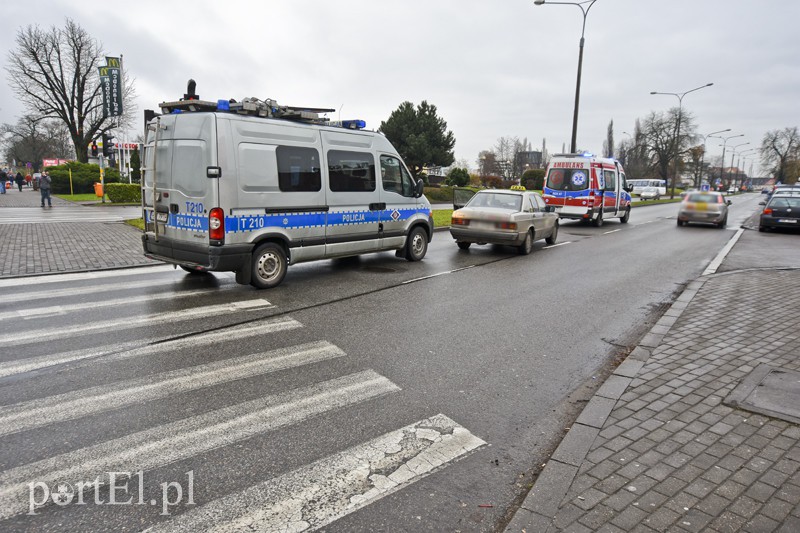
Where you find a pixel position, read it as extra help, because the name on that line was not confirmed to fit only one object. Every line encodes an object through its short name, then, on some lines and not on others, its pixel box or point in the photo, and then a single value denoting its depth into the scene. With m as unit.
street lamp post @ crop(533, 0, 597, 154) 23.27
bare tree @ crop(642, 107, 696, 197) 63.54
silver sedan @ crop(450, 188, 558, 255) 12.38
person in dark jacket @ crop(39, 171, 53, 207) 24.31
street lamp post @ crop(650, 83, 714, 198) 39.80
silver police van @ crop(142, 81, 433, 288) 7.45
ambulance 20.20
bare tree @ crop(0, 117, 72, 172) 61.62
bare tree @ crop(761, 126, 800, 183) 83.59
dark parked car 20.12
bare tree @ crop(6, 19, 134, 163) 44.06
